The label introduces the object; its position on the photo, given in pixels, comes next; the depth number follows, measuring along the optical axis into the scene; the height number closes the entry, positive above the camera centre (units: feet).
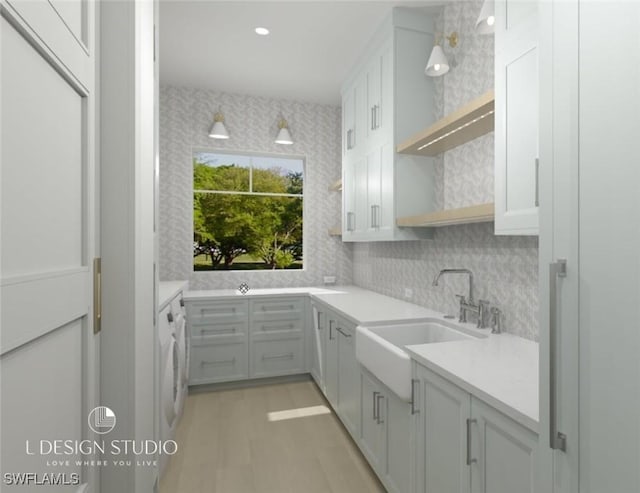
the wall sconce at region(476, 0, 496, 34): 5.04 +3.33
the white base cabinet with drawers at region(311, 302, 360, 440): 7.62 -3.08
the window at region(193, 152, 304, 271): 13.14 +1.28
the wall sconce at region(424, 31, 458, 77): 6.54 +3.41
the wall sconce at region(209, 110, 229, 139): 11.70 +3.81
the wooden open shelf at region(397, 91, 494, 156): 5.43 +2.13
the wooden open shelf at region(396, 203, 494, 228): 5.23 +0.47
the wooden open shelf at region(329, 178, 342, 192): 11.89 +2.06
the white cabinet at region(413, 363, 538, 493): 3.30 -2.23
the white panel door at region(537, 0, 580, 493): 2.46 +0.07
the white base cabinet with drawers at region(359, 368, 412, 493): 5.34 -3.29
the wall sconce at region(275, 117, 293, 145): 12.49 +3.84
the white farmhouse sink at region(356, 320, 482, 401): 5.16 -1.89
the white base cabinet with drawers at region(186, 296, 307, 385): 10.62 -3.01
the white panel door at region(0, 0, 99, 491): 1.80 +0.09
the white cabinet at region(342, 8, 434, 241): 8.06 +3.06
